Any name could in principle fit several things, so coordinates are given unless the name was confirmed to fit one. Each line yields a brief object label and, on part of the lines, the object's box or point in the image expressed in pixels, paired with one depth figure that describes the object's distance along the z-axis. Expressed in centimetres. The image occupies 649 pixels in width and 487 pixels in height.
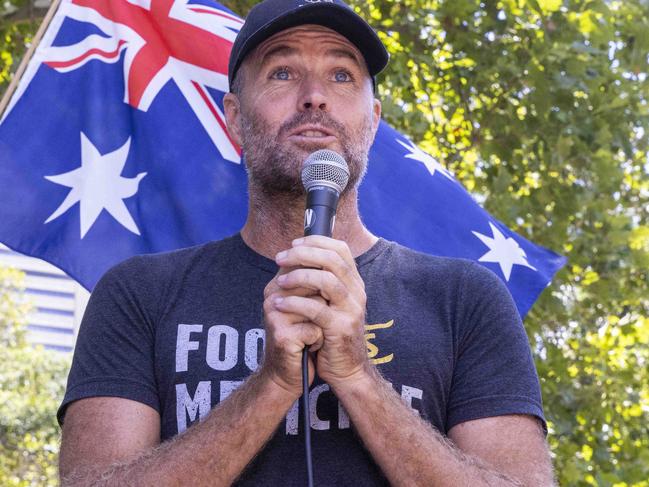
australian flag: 442
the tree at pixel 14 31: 706
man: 233
